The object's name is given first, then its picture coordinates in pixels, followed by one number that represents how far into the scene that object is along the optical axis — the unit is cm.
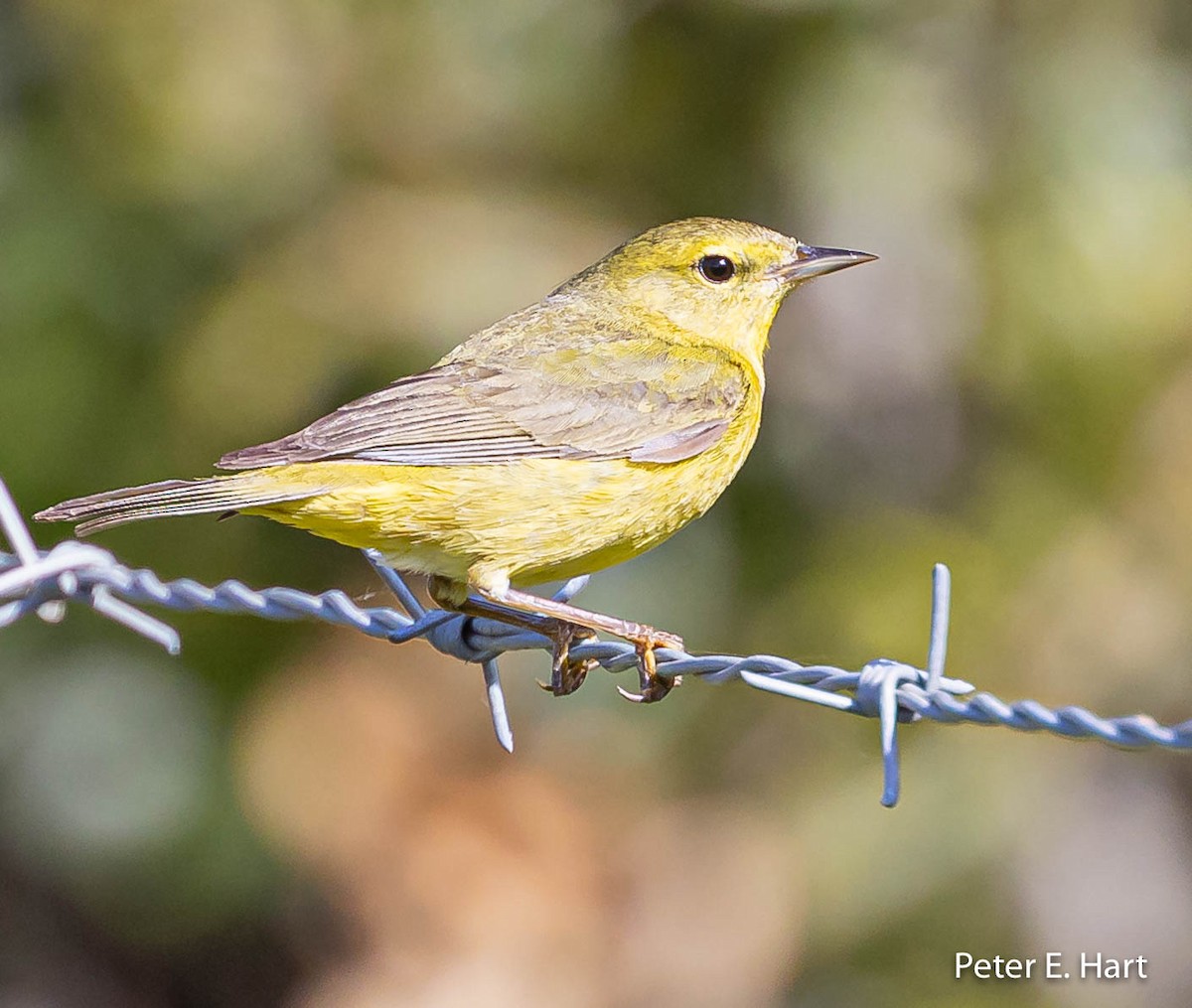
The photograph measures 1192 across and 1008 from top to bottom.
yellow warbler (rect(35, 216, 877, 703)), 716
